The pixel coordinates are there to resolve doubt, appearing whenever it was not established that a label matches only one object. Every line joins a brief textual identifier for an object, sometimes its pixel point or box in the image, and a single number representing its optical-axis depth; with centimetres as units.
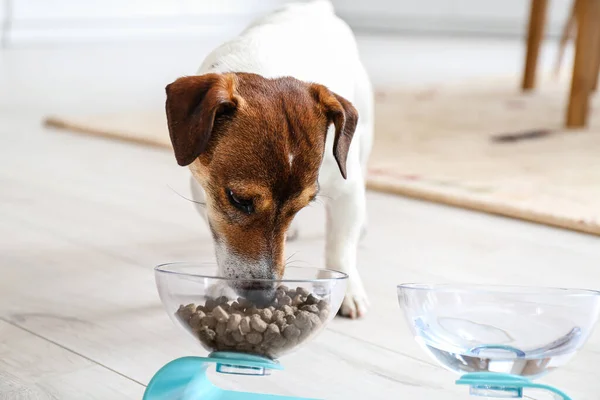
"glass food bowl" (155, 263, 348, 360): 103
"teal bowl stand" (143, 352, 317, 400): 103
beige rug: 163
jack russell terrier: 111
